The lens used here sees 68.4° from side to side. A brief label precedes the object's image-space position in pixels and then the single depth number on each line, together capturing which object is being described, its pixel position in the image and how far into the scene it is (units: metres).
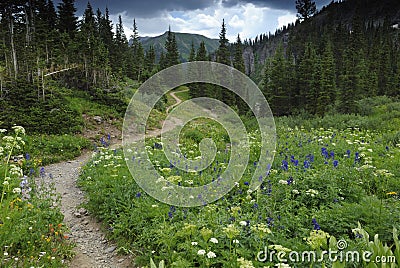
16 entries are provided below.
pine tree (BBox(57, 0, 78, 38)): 34.03
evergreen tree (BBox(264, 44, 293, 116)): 38.88
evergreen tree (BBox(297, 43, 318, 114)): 35.25
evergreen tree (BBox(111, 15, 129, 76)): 45.71
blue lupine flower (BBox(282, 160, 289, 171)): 7.57
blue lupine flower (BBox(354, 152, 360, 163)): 8.37
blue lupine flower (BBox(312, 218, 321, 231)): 4.52
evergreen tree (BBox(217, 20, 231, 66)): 44.50
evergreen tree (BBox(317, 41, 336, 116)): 34.09
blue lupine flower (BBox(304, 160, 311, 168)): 7.80
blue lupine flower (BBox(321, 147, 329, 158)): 8.77
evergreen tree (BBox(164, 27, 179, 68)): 58.21
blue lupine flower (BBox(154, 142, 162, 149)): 13.26
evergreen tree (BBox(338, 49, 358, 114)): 32.12
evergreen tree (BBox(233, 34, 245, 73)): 46.77
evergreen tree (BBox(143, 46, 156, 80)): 62.03
